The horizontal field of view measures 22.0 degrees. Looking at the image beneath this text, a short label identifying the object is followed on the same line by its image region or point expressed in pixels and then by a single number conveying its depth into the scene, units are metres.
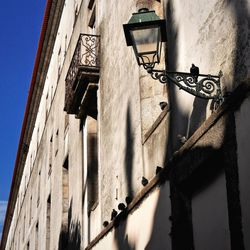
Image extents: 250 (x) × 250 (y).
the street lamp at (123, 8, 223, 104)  6.56
